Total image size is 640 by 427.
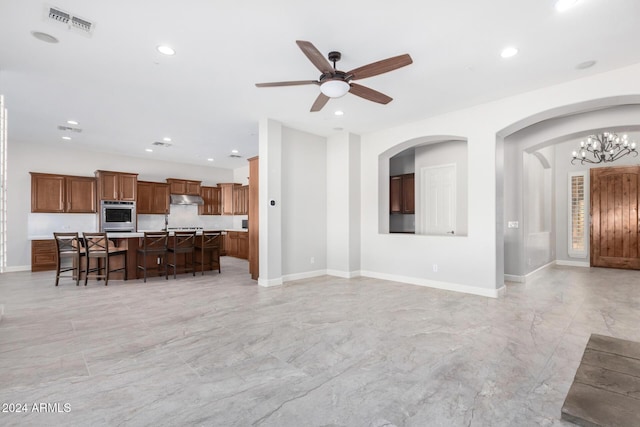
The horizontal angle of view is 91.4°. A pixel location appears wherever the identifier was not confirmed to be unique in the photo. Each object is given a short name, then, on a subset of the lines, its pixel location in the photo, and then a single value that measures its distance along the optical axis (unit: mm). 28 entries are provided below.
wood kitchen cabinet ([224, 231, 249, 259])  9766
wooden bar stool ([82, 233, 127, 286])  5723
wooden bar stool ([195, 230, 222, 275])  6863
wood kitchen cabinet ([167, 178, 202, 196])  9391
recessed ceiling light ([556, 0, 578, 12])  2564
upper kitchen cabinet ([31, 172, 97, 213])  7398
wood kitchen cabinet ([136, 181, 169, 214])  8750
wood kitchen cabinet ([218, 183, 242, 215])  10539
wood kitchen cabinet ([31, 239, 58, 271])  7242
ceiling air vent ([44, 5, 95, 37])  2723
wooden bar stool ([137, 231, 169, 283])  6082
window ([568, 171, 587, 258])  7949
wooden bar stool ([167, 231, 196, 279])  6351
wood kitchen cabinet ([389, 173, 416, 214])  7687
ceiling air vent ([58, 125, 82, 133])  6176
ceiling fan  2811
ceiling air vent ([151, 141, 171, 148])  7420
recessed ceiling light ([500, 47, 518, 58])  3303
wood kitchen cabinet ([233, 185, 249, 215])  10477
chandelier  7082
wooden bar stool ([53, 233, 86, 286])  5734
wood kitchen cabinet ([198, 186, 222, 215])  10266
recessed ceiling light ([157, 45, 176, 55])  3270
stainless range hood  9320
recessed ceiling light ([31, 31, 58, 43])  3035
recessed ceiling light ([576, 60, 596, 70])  3559
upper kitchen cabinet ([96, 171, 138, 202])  7992
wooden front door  7270
